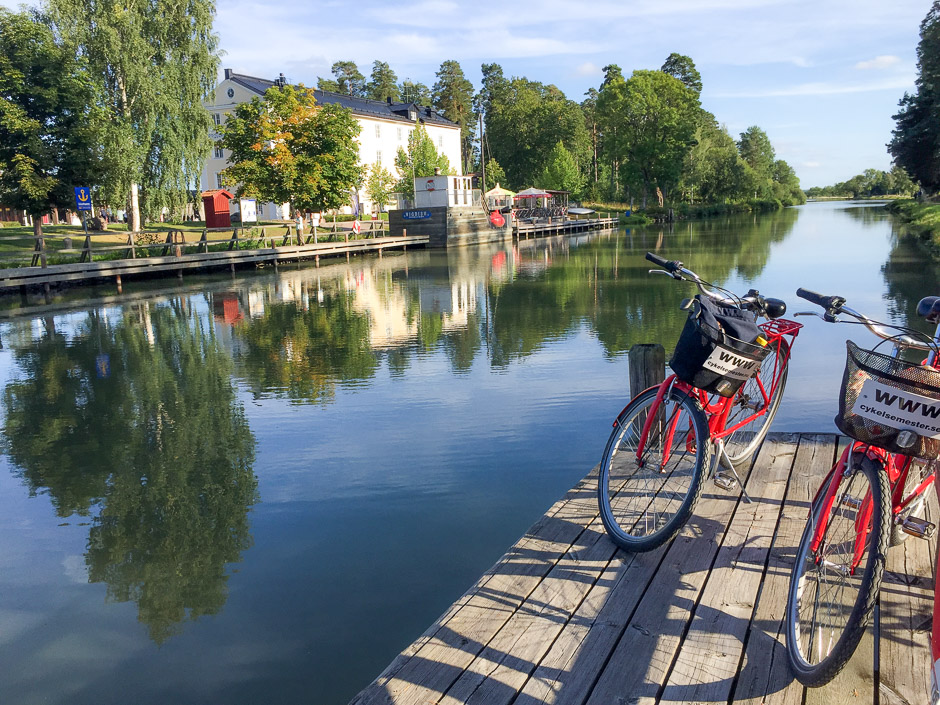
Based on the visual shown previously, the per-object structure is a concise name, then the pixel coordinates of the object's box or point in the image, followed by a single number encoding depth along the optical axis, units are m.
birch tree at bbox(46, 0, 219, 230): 26.33
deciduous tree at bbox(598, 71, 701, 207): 65.06
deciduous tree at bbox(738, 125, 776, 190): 101.88
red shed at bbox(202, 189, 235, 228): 43.41
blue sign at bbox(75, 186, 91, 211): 23.03
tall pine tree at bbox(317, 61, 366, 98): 91.38
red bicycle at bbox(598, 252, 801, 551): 3.12
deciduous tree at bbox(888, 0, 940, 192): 31.64
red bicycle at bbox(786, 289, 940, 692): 2.11
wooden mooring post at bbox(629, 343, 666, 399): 4.55
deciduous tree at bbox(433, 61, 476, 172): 85.75
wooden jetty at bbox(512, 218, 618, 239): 46.76
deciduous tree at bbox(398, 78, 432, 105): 90.25
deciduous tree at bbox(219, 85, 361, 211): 29.41
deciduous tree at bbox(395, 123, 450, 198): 55.72
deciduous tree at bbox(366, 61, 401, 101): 90.25
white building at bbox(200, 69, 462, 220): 51.97
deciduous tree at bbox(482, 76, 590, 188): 75.25
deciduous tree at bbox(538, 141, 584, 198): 66.50
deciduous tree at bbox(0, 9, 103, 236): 22.17
